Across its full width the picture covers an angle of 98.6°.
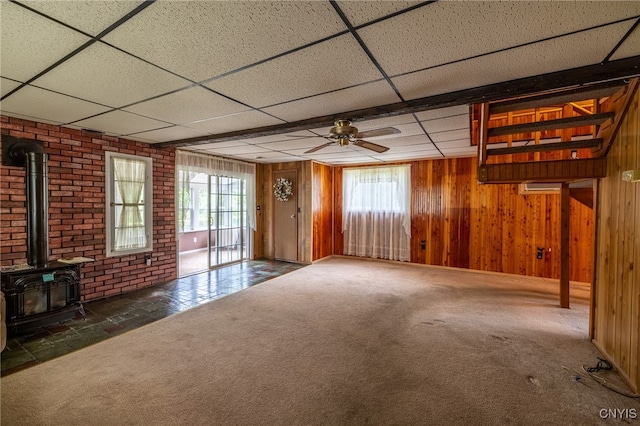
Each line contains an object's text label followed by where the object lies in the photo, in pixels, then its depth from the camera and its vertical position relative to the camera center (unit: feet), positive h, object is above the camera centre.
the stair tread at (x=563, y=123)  8.24 +2.71
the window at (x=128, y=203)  13.41 +0.32
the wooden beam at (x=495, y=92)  6.17 +3.18
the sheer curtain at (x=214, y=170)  16.39 +2.64
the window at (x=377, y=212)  20.63 -0.17
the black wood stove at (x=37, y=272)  9.29 -2.23
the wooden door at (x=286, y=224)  21.35 -1.13
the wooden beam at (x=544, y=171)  8.77 +1.34
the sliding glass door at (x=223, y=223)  18.35 -0.99
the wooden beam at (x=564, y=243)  12.05 -1.48
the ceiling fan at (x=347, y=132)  9.17 +2.61
